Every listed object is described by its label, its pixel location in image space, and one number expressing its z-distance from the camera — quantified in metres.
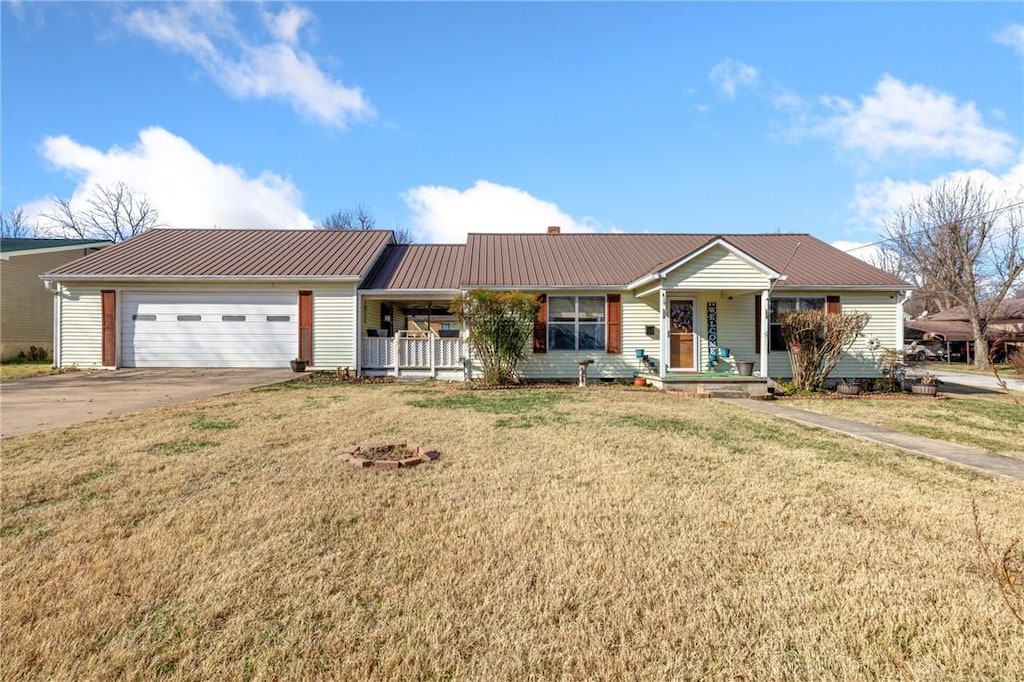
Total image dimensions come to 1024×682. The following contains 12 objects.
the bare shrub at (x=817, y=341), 11.14
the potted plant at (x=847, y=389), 11.11
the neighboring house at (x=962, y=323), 23.72
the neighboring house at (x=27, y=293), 16.91
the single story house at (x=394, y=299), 13.43
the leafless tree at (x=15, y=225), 38.09
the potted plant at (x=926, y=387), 11.45
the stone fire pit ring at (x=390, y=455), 4.70
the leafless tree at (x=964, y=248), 21.45
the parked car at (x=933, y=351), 24.65
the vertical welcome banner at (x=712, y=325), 13.53
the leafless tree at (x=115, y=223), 33.22
